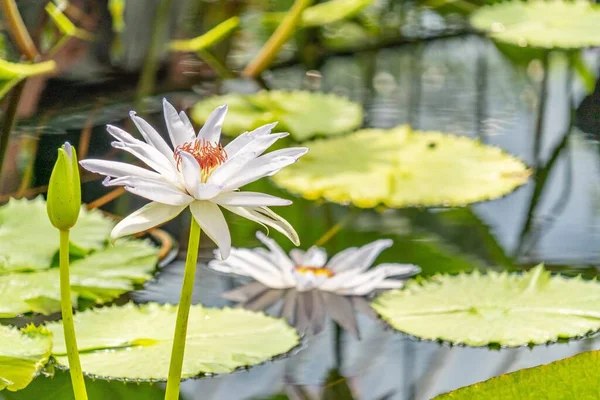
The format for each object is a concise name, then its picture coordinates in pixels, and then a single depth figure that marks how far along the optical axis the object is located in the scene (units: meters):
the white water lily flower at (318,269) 3.69
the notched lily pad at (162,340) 3.55
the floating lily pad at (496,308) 3.60
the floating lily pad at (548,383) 3.37
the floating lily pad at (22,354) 3.49
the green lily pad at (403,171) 3.93
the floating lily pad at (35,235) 3.72
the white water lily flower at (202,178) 3.35
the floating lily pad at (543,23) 4.57
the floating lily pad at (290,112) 4.17
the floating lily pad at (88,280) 3.66
